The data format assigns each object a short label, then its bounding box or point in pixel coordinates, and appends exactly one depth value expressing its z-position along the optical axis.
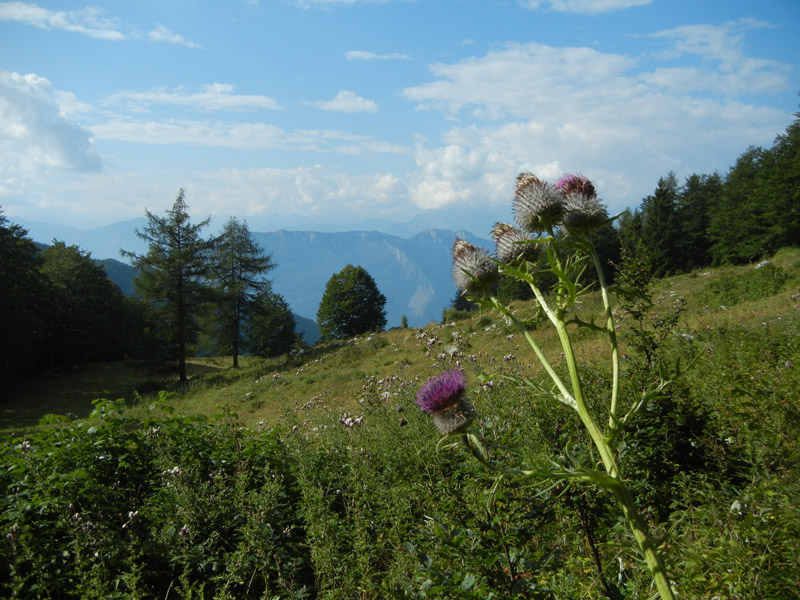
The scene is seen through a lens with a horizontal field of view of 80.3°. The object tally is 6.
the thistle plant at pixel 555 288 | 1.11
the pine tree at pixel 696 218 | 50.62
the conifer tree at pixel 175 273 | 27.58
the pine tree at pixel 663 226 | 47.72
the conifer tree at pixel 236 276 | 32.53
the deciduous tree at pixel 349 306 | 48.97
